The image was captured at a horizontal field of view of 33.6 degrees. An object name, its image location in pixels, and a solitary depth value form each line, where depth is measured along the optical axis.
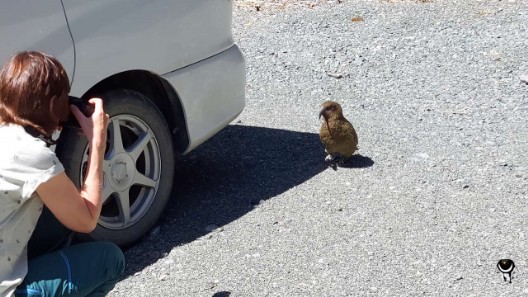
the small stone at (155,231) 5.22
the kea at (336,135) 6.13
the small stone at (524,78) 7.66
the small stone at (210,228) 5.27
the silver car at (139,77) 4.46
